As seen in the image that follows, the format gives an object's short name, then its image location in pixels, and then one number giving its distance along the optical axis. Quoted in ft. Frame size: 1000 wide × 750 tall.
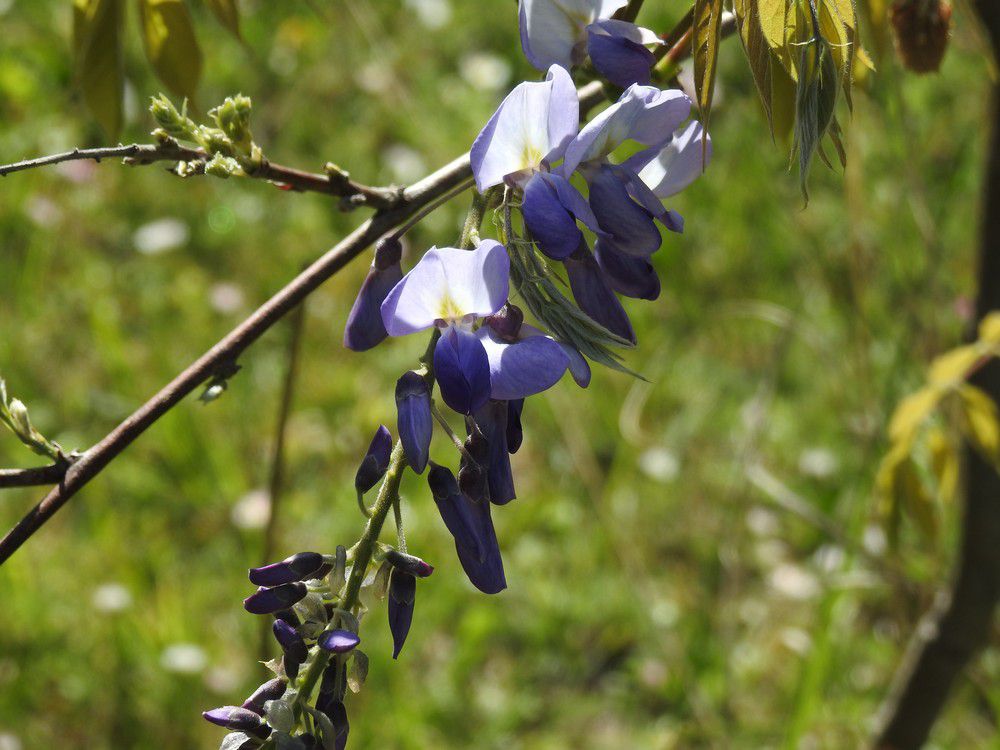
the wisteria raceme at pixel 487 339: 1.80
